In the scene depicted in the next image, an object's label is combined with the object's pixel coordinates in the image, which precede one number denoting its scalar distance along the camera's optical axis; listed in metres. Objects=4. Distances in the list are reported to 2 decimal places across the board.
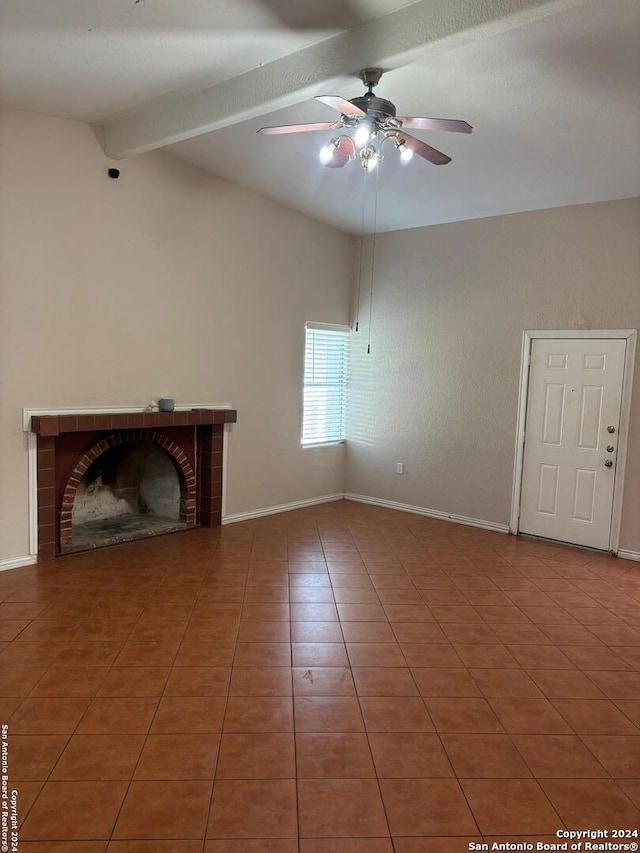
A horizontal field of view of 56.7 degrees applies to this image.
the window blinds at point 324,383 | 6.25
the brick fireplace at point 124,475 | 4.29
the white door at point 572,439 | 4.88
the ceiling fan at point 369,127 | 2.73
